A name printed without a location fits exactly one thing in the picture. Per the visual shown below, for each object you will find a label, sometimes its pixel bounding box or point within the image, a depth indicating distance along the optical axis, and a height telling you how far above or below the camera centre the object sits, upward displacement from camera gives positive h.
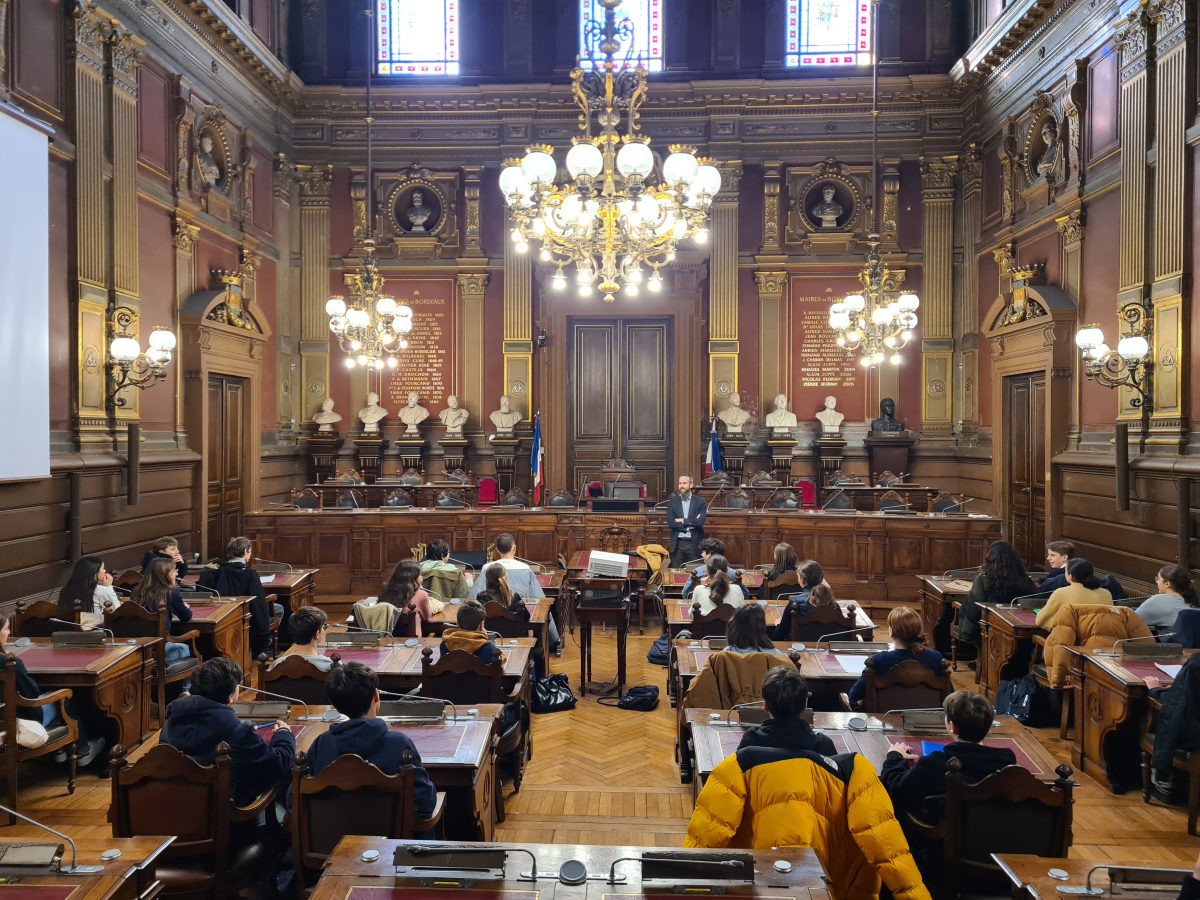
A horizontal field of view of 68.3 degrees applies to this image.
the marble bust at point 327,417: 13.44 +0.40
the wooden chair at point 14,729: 4.24 -1.47
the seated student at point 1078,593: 5.57 -0.96
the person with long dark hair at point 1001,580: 6.66 -1.05
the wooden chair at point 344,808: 2.93 -1.23
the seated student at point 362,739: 3.12 -1.06
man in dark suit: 9.10 -0.81
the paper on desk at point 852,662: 4.75 -1.22
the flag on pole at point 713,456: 12.93 -0.20
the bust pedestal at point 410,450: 13.42 -0.10
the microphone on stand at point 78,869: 2.42 -1.17
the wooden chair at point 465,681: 4.54 -1.24
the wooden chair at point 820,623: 5.77 -1.18
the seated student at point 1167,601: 5.50 -1.01
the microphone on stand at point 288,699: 4.02 -1.21
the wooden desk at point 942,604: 7.46 -1.43
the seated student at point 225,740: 3.28 -1.10
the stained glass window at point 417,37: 13.59 +6.25
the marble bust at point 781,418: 13.18 +0.37
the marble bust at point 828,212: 13.37 +3.49
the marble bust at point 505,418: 13.40 +0.38
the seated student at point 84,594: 5.95 -1.02
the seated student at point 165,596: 5.83 -1.01
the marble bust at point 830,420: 13.19 +0.33
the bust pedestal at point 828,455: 13.09 -0.19
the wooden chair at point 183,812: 3.02 -1.28
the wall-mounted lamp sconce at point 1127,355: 7.46 +0.75
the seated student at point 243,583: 6.99 -1.11
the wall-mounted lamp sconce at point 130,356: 8.02 +0.82
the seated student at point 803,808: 2.73 -1.15
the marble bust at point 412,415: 13.49 +0.43
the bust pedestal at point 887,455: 13.13 -0.19
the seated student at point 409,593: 5.85 -1.01
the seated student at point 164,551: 6.67 -0.84
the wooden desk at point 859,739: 3.39 -1.22
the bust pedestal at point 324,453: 13.41 -0.15
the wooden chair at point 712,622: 5.81 -1.19
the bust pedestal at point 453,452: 13.39 -0.13
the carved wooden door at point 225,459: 10.85 -0.20
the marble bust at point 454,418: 13.45 +0.38
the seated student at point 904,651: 4.33 -1.04
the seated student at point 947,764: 3.02 -1.12
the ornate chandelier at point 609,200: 6.70 +1.96
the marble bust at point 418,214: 13.77 +3.57
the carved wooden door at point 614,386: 13.95 +0.90
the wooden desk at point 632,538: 9.79 -1.07
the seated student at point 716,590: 6.07 -1.03
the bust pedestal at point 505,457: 13.31 -0.21
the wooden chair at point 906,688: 4.23 -1.18
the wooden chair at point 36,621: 5.79 -1.17
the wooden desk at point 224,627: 6.17 -1.33
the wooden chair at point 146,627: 5.64 -1.18
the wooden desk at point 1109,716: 4.72 -1.53
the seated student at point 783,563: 7.59 -1.04
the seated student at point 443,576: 7.04 -1.06
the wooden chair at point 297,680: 4.42 -1.19
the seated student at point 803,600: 5.84 -1.06
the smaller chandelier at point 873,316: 9.67 +1.45
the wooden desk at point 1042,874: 2.37 -1.21
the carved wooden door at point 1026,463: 10.28 -0.25
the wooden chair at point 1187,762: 4.34 -1.60
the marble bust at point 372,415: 13.49 +0.43
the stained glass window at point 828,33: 13.24 +6.17
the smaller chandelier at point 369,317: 10.38 +1.53
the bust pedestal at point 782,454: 13.09 -0.17
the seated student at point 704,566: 6.99 -1.02
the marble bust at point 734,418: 13.24 +0.37
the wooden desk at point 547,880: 2.32 -1.18
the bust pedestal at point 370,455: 13.49 -0.18
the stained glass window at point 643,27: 13.40 +6.33
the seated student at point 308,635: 4.59 -1.01
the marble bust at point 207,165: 10.66 +3.41
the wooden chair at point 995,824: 2.89 -1.26
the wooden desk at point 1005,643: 5.99 -1.43
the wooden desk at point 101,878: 2.32 -1.17
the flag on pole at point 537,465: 12.98 -0.32
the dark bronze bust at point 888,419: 13.05 +0.35
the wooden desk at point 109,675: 4.75 -1.28
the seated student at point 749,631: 4.52 -0.96
